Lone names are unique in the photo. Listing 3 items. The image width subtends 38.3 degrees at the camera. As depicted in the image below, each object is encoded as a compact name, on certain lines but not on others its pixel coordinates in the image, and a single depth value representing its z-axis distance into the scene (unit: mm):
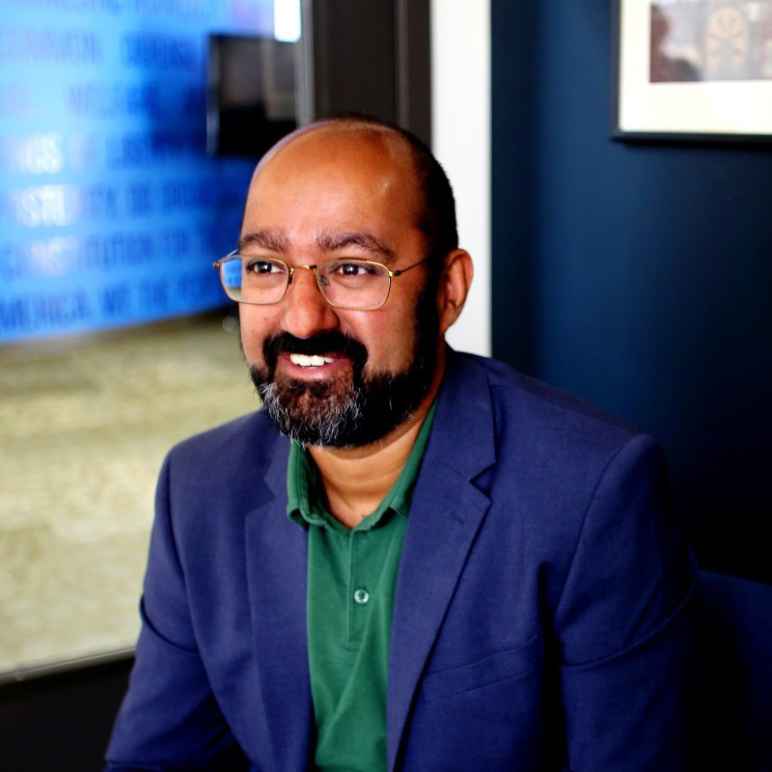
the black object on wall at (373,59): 2615
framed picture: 1929
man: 1281
